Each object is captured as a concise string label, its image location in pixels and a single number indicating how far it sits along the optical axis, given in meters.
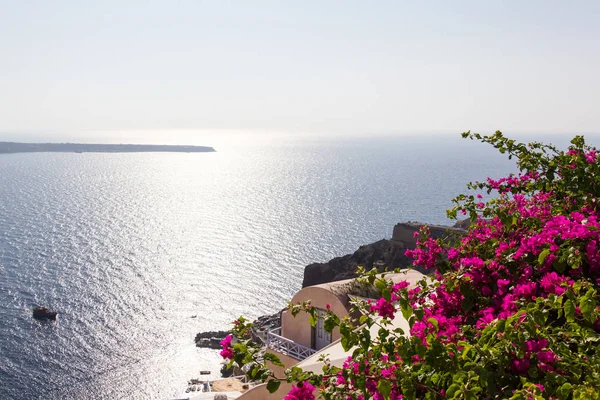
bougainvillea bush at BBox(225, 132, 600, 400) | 5.52
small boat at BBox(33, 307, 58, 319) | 61.49
